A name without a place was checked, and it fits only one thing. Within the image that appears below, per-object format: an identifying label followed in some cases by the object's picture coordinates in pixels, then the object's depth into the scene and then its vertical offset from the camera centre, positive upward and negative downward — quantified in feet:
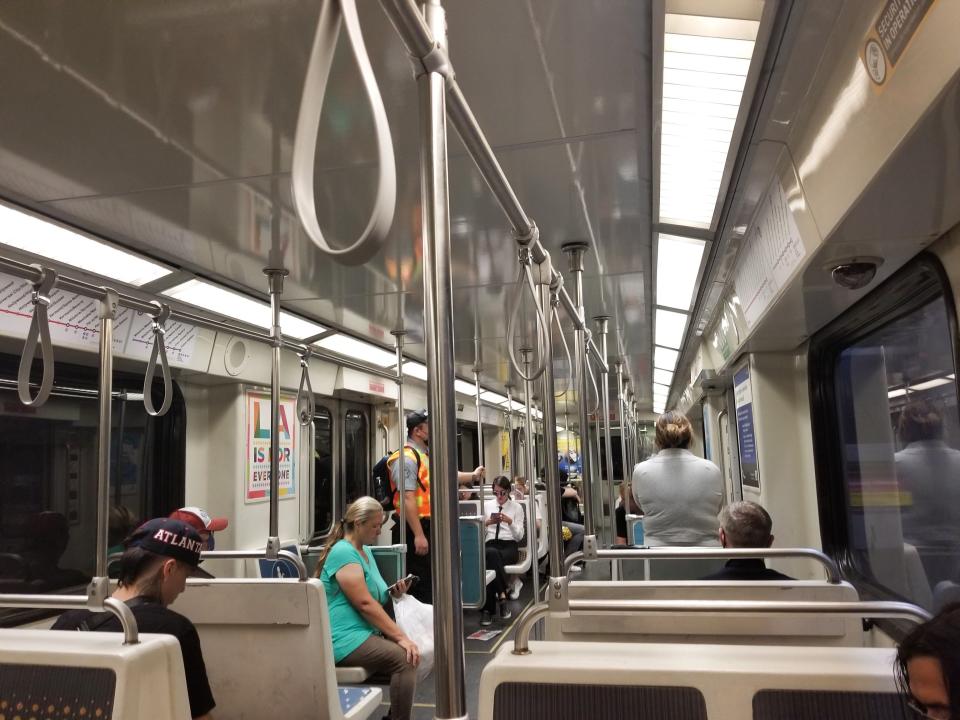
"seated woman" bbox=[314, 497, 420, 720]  10.18 -2.43
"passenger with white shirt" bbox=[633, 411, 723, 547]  10.57 -0.59
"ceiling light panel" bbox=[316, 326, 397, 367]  18.69 +3.21
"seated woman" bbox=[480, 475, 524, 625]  20.25 -2.47
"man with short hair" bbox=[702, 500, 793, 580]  8.19 -0.93
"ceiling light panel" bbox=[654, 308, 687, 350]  17.37 +3.35
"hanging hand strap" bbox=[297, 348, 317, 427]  10.56 +0.98
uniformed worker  15.46 -0.79
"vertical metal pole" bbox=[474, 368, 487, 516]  18.13 +0.52
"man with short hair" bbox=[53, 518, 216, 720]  6.02 -1.09
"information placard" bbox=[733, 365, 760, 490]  14.53 +0.42
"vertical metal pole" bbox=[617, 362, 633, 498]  17.08 +1.02
